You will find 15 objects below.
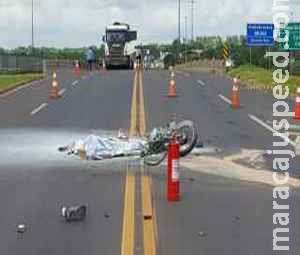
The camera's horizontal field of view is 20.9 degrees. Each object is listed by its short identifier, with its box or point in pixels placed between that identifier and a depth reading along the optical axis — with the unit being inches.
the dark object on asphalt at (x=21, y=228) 363.9
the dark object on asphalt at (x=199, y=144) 677.9
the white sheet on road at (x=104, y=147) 612.8
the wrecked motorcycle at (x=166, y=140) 602.5
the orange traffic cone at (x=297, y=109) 962.4
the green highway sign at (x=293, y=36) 1863.9
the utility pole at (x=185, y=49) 4094.0
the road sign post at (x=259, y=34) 2050.9
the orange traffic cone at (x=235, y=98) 1106.1
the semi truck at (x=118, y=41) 2541.8
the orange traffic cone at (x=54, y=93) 1237.5
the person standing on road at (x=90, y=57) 2509.8
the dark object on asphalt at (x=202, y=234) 356.2
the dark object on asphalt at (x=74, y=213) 387.5
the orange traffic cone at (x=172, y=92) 1274.1
